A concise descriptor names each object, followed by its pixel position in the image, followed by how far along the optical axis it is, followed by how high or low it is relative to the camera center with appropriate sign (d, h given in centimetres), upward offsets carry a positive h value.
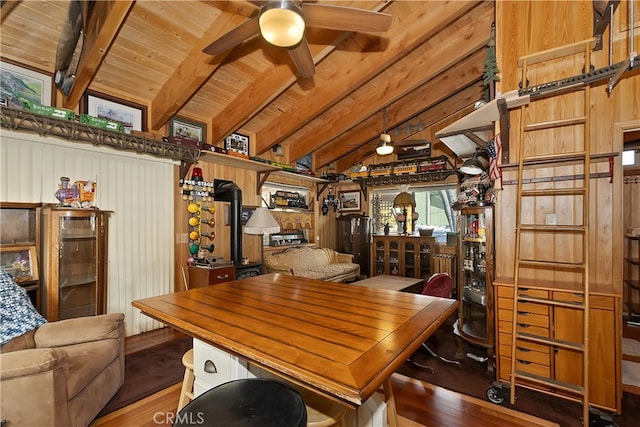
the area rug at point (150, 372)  217 -147
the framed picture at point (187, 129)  396 +124
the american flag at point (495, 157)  257 +53
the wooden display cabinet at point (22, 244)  249 -29
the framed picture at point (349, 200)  701 +33
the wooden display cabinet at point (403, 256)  564 -92
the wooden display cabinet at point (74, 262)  261 -50
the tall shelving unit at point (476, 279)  265 -71
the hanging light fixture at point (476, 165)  313 +55
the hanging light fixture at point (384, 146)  432 +105
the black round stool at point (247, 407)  102 -78
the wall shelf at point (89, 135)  251 +82
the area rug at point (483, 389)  198 -148
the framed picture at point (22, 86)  260 +125
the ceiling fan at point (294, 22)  171 +136
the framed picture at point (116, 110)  316 +123
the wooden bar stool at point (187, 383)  175 -110
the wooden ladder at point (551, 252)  199 -33
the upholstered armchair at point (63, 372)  146 -97
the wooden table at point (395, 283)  380 -104
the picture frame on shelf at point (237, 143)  468 +121
